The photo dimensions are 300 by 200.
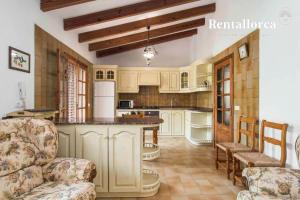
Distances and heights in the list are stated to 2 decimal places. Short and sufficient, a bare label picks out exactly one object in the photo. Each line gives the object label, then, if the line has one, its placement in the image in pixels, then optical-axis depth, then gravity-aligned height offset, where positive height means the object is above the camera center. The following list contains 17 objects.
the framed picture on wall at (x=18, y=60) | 2.37 +0.48
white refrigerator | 6.34 +0.05
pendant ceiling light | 4.70 +1.07
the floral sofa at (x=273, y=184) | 1.62 -0.67
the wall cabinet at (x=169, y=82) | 6.83 +0.58
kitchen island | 2.55 -0.60
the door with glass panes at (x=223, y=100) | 4.26 +0.00
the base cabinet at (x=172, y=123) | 6.58 -0.73
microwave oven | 6.75 -0.14
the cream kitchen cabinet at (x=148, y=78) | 6.78 +0.70
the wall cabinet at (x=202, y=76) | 5.73 +0.68
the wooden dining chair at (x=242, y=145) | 3.09 -0.68
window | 3.58 +0.24
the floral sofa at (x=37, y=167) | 1.69 -0.63
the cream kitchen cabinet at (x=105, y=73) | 6.52 +0.83
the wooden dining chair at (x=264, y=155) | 2.41 -0.72
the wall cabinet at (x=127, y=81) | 6.75 +0.60
